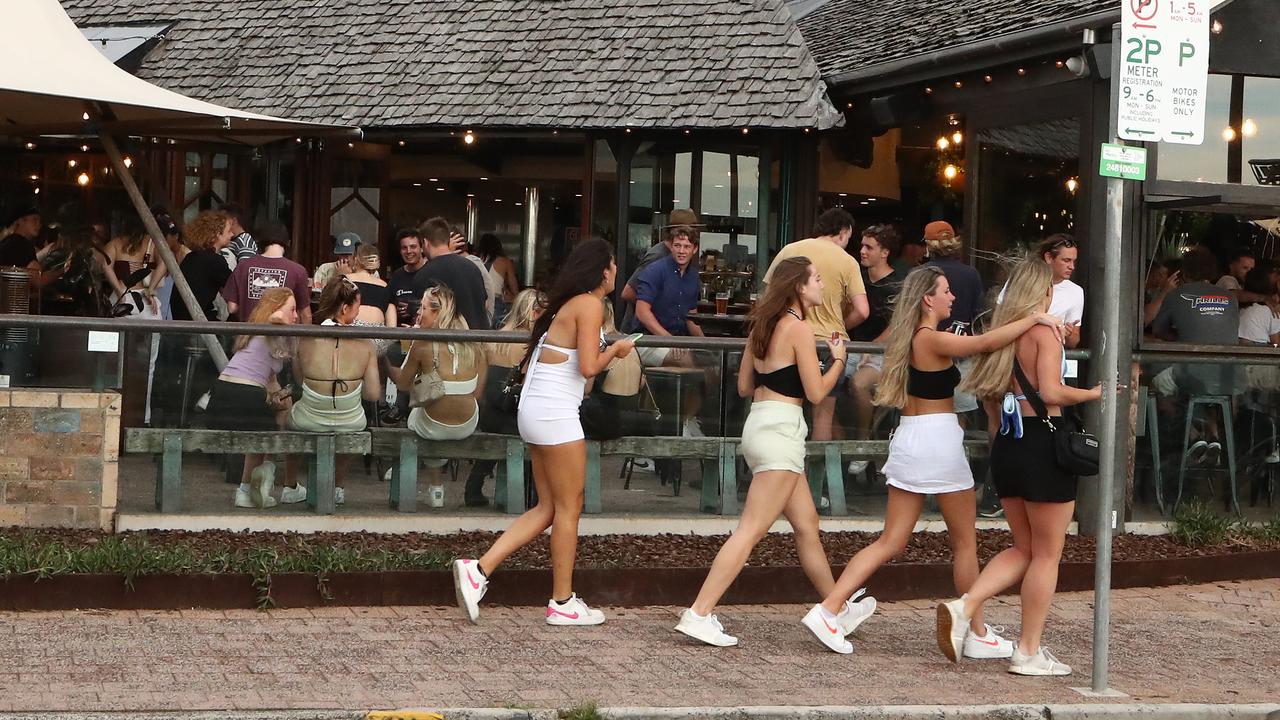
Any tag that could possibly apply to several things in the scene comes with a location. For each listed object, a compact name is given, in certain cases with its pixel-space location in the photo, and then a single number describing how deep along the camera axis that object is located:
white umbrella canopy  22.69
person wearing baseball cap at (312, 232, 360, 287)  25.73
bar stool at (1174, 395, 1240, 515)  21.25
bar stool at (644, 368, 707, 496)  19.30
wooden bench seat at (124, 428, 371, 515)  18.14
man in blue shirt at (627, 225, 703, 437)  22.81
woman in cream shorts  15.16
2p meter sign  13.37
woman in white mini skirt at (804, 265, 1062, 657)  14.99
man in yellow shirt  21.17
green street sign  13.36
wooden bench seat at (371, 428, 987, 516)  18.67
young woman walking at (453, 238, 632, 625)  15.62
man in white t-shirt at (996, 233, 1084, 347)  20.12
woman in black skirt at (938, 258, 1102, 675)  14.14
